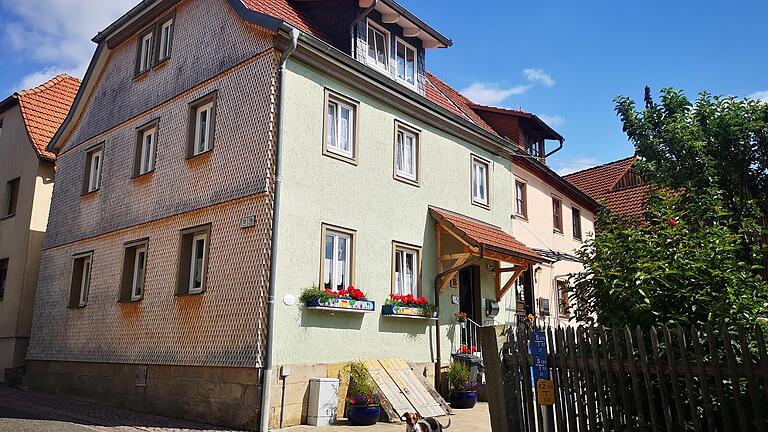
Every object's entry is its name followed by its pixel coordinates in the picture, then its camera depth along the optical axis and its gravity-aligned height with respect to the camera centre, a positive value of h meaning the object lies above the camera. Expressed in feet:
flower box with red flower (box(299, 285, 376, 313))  36.47 +3.49
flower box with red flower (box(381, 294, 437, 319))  41.81 +3.55
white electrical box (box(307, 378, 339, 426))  35.01 -2.22
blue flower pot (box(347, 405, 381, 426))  34.68 -2.90
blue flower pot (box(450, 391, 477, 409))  42.46 -2.52
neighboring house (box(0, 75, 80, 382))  59.67 +15.91
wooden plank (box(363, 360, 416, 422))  35.86 -1.86
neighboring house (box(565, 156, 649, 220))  84.48 +25.09
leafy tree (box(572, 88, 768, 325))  19.10 +3.65
